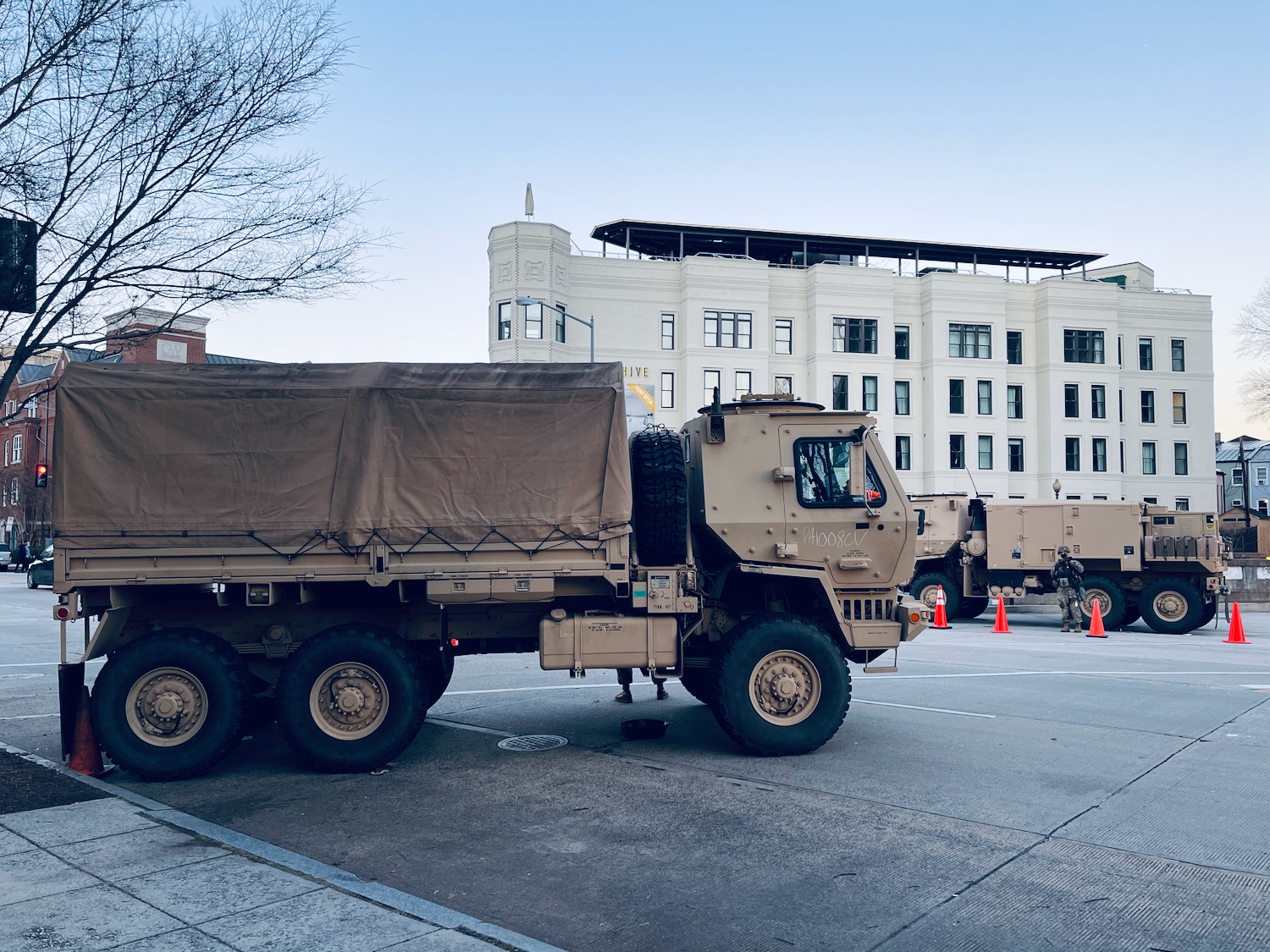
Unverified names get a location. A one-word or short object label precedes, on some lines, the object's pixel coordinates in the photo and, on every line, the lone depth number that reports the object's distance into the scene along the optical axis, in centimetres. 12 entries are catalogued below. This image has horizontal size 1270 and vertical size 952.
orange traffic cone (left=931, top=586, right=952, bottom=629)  2098
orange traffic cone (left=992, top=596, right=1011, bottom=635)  2006
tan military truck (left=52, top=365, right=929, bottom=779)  786
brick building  5631
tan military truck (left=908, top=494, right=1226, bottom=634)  2050
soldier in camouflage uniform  2011
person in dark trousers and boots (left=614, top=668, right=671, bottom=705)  1013
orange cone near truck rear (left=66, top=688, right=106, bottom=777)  795
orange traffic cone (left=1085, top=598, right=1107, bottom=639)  1947
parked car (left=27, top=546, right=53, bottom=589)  3788
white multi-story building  4734
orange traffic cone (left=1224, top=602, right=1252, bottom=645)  1791
